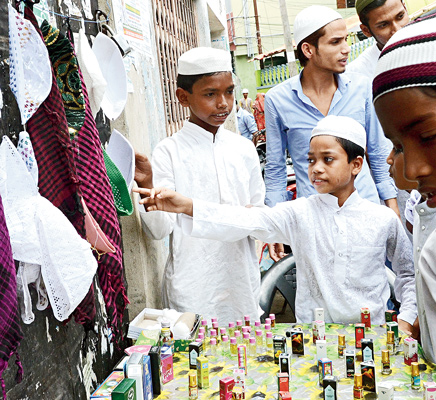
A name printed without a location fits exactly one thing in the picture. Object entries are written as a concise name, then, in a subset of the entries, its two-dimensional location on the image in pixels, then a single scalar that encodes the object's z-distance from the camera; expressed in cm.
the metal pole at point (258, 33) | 2753
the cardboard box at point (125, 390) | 139
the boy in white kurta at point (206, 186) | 258
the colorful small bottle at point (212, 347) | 184
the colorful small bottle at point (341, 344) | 179
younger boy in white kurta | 233
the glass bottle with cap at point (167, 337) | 186
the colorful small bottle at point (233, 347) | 181
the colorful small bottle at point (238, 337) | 186
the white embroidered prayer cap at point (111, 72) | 194
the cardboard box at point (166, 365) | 167
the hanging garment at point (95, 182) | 142
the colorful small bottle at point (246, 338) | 183
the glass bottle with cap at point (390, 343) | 177
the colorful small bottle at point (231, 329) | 200
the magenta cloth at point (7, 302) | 108
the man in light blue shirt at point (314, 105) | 297
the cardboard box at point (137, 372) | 149
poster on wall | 252
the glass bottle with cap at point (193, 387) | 155
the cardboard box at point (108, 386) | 157
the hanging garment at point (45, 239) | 120
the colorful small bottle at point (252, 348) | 181
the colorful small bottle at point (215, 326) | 201
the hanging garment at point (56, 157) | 132
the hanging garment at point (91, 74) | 164
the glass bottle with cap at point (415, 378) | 153
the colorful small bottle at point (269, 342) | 186
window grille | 458
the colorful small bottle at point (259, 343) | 183
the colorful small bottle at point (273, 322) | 209
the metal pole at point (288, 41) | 1349
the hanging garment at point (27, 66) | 127
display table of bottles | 154
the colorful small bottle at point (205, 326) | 209
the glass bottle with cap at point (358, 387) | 148
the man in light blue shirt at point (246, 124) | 1249
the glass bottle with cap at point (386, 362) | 163
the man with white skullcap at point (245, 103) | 1507
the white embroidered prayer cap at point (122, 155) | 202
